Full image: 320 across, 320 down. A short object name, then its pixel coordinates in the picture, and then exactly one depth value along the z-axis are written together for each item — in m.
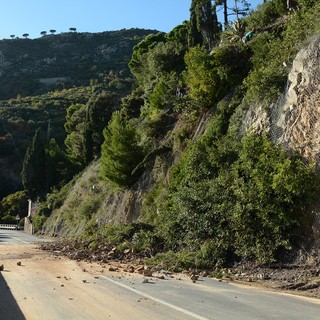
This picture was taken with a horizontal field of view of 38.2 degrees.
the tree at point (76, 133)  52.63
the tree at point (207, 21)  34.19
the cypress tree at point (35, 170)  59.06
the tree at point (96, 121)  47.56
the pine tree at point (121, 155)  29.42
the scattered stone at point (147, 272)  13.62
